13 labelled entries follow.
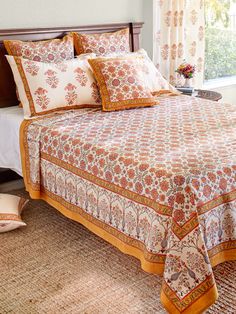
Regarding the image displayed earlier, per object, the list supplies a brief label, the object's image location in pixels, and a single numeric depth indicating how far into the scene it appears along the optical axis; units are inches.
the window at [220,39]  179.5
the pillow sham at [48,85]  110.0
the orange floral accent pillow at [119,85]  114.2
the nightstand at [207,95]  139.1
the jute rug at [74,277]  76.1
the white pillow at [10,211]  100.4
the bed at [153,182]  68.4
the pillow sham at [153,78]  124.1
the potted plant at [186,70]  142.6
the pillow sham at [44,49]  116.4
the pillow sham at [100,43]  129.6
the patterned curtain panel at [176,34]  154.7
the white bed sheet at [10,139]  112.2
